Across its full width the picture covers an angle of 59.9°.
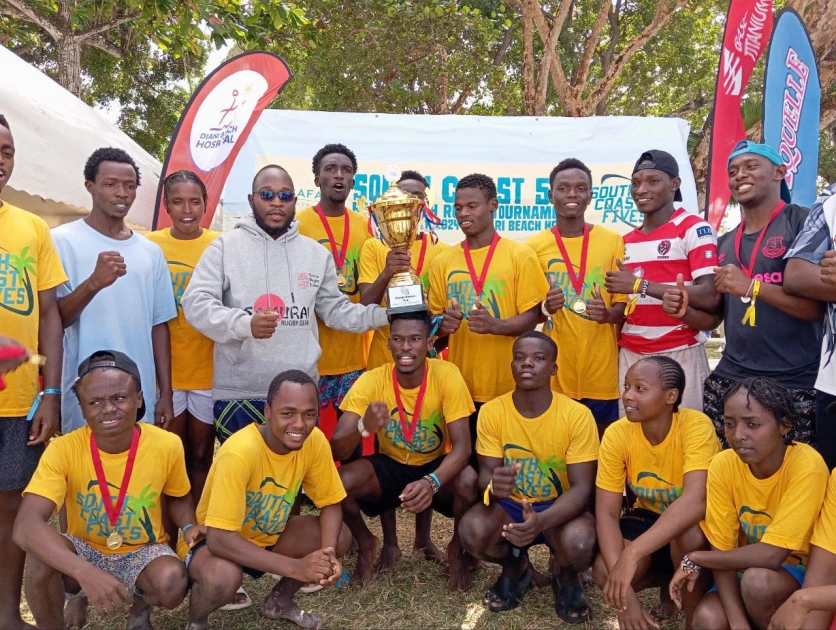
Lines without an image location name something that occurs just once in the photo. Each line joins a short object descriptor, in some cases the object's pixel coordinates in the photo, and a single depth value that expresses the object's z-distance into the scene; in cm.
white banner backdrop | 786
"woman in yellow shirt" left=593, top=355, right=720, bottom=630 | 352
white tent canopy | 613
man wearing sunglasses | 430
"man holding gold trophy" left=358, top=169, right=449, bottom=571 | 450
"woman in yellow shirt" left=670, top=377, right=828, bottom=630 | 316
